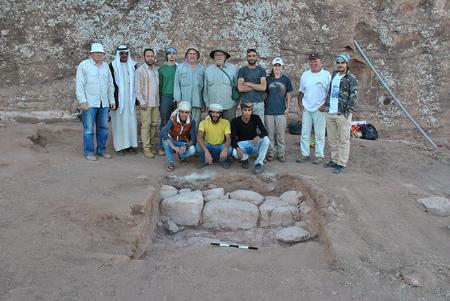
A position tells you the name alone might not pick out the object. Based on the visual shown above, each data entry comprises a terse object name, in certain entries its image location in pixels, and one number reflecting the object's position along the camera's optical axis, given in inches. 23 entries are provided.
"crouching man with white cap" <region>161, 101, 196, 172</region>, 241.6
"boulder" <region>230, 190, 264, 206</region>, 224.8
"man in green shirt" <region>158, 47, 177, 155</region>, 260.2
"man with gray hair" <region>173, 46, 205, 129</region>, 251.9
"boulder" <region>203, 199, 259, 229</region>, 213.9
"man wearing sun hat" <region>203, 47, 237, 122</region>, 247.1
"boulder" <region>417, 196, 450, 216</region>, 206.8
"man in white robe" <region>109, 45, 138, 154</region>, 256.8
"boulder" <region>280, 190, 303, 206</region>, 223.0
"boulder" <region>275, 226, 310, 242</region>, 196.9
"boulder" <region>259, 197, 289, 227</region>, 215.2
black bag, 338.6
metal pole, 361.4
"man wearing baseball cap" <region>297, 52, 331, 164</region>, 247.8
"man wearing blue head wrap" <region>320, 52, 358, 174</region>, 231.3
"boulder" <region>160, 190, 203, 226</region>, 215.2
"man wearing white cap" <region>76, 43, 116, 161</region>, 244.2
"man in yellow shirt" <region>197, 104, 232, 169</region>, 239.3
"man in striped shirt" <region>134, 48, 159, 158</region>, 256.8
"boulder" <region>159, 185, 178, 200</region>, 222.7
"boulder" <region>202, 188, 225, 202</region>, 225.0
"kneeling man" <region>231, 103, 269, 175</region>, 238.5
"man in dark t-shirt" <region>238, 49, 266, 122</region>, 243.0
